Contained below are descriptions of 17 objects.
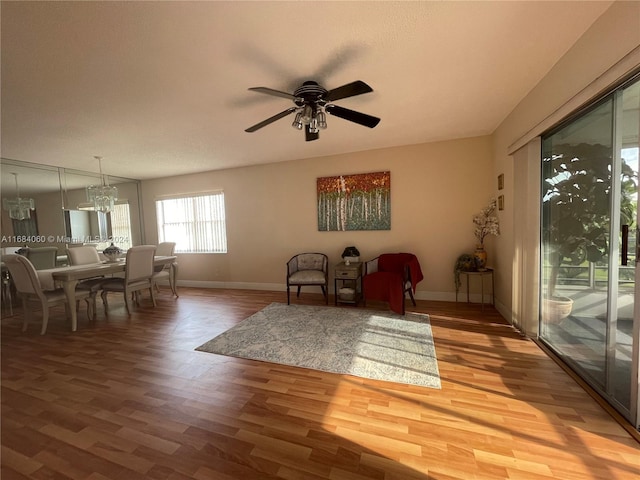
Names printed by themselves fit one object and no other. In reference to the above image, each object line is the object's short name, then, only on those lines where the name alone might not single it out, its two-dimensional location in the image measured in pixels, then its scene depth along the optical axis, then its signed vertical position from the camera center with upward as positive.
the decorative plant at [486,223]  3.31 -0.03
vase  3.40 -0.50
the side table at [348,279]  3.71 -0.82
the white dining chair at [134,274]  3.63 -0.66
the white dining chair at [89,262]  3.63 -0.49
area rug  2.11 -1.22
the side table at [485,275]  3.23 -0.82
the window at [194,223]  5.30 +0.17
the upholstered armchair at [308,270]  3.80 -0.74
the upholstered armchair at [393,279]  3.28 -0.76
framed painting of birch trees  4.06 +0.39
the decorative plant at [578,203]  1.65 +0.11
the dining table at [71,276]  3.16 -0.56
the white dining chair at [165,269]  4.30 -0.71
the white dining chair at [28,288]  3.00 -0.67
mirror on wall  3.87 +0.44
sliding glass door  1.48 -0.18
